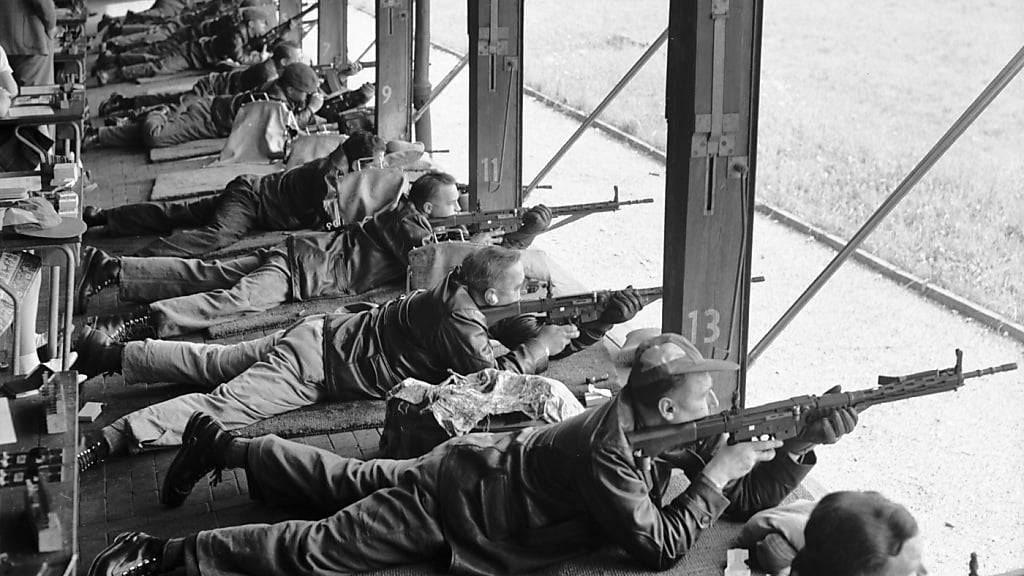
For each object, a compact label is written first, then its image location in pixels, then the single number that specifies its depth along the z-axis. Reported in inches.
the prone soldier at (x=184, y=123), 330.6
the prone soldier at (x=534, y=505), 120.8
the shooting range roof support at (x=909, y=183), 132.6
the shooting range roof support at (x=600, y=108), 207.0
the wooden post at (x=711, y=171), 145.2
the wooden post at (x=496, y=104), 234.4
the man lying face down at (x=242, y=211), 243.3
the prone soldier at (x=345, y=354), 163.2
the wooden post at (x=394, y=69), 296.0
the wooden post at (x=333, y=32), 391.2
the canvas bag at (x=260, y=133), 308.8
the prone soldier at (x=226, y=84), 346.6
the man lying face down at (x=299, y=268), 209.5
